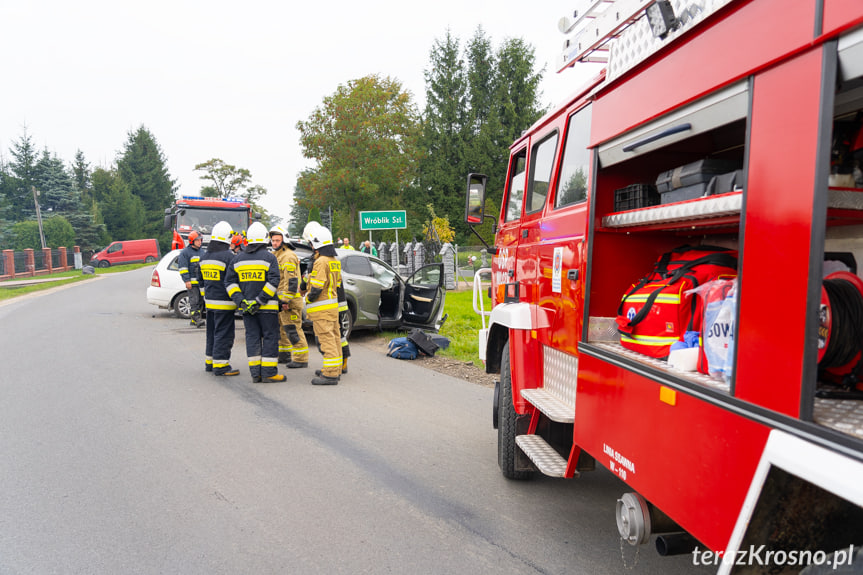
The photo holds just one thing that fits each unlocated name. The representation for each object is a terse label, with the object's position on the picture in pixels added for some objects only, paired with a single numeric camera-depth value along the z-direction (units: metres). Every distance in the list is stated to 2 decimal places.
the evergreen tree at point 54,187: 51.16
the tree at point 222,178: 68.19
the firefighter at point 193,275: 11.43
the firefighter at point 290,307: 8.22
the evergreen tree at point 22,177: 54.50
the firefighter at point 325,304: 7.29
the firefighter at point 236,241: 9.90
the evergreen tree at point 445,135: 42.81
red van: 43.00
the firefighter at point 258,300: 7.42
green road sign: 16.67
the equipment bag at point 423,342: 9.20
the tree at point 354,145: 33.25
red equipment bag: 2.42
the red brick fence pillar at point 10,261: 30.27
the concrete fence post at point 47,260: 34.62
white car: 13.22
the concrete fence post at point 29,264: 32.53
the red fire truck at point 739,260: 1.51
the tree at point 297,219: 88.28
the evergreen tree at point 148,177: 70.31
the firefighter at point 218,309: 7.66
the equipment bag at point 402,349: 9.12
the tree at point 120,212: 61.06
